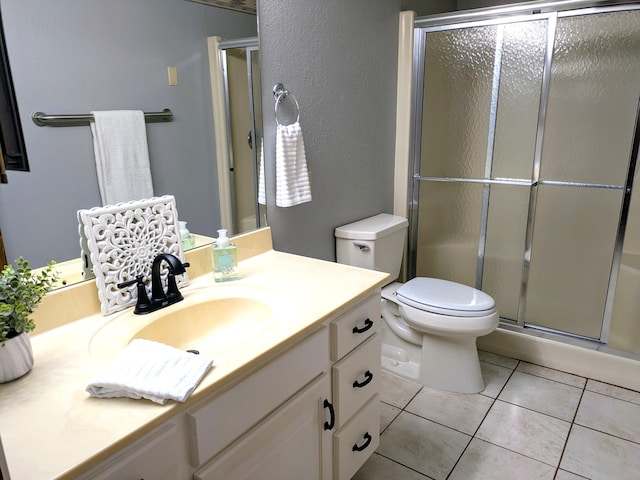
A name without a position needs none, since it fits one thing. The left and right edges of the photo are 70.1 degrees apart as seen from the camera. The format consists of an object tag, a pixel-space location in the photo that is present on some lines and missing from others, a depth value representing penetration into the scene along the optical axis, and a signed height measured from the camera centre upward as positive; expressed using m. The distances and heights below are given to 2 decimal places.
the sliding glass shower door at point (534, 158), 2.23 -0.16
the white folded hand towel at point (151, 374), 0.85 -0.45
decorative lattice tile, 1.20 -0.29
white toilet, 2.12 -0.86
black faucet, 1.25 -0.42
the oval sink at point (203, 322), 1.18 -0.51
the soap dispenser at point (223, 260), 1.50 -0.41
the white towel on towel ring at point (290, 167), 1.77 -0.13
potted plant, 0.90 -0.35
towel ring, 1.75 +0.15
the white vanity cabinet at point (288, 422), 0.88 -0.67
